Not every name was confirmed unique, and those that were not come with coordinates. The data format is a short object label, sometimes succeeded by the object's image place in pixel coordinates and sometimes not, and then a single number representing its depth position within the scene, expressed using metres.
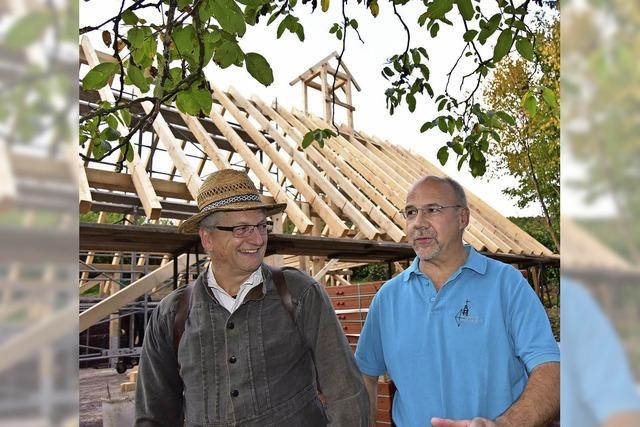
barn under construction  6.41
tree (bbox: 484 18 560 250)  15.73
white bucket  5.65
